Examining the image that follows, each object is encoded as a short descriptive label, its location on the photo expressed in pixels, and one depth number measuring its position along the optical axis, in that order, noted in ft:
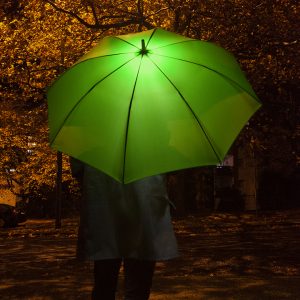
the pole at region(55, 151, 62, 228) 76.02
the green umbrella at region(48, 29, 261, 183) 10.59
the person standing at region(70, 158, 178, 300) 10.69
